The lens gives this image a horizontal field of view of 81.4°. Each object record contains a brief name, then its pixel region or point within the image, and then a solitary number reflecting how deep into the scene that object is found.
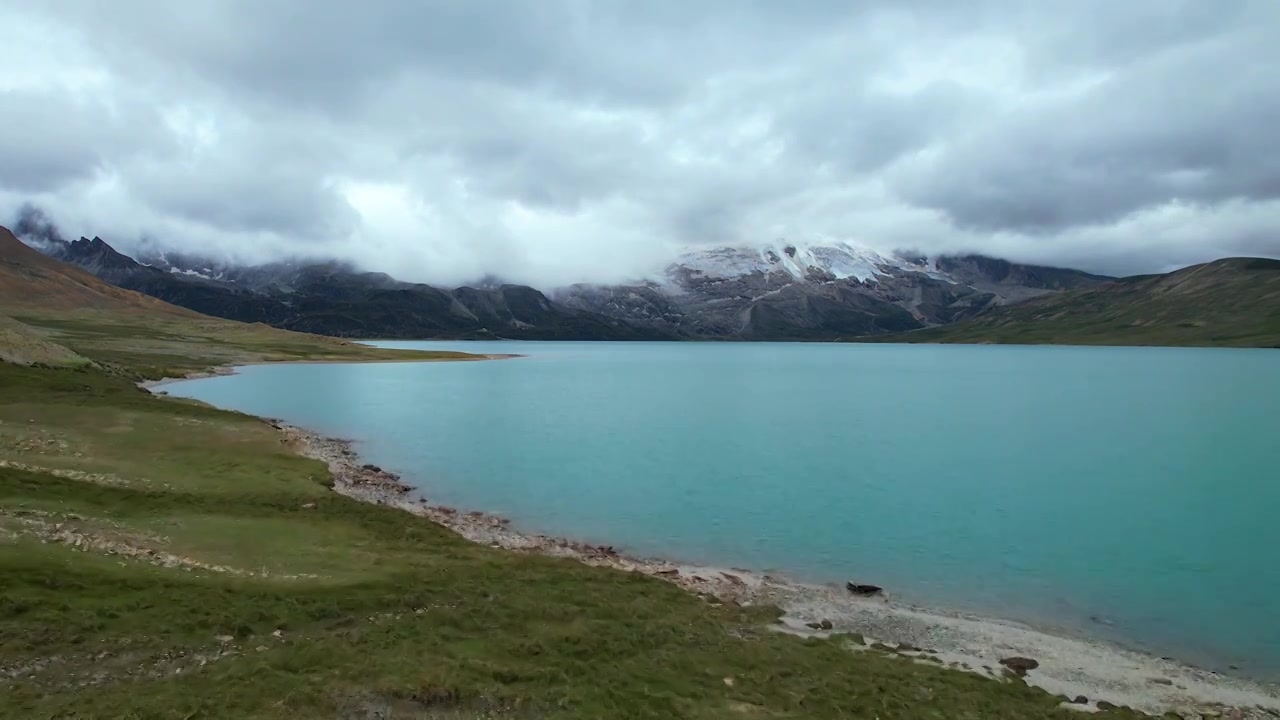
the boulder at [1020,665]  19.09
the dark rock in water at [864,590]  25.94
